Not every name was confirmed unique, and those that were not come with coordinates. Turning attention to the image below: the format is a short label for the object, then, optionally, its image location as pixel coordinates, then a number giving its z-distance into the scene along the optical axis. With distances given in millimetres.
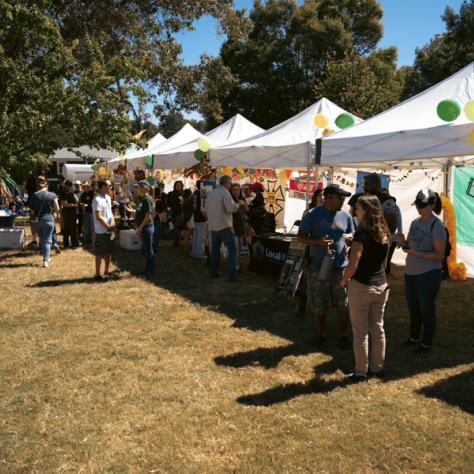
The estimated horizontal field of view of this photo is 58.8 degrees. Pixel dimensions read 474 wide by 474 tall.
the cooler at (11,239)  10883
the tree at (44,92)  9133
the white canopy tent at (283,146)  7094
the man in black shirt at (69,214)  10552
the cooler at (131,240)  10969
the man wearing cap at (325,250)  4434
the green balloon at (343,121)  7664
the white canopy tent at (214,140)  11039
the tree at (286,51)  30906
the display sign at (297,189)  11750
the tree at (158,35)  15344
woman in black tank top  3432
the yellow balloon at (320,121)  7625
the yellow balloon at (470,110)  4375
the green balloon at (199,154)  10117
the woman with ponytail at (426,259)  4168
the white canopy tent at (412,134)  4758
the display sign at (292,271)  6387
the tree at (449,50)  27234
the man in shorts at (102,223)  7102
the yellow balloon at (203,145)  9688
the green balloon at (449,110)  4733
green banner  8031
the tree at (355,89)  24828
